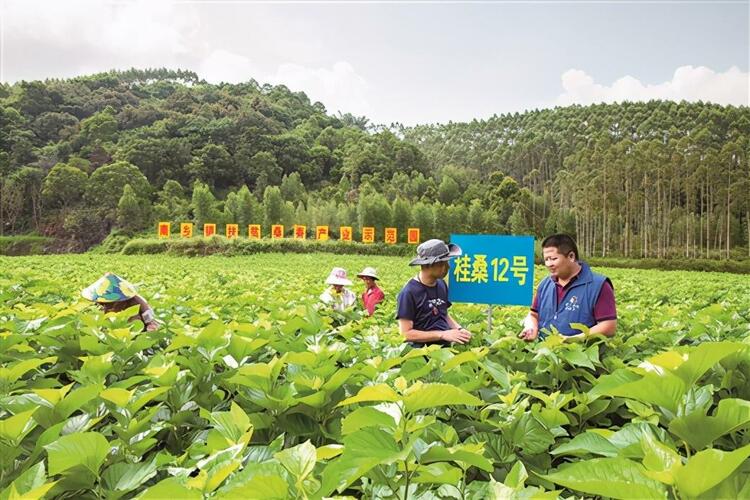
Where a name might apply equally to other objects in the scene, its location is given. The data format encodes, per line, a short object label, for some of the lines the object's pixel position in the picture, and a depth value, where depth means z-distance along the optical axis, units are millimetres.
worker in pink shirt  5121
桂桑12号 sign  3176
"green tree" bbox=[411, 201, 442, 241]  41031
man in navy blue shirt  3079
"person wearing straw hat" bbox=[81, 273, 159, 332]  3326
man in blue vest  2939
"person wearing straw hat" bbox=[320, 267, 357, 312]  5191
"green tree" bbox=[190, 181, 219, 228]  42997
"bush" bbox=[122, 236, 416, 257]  28875
